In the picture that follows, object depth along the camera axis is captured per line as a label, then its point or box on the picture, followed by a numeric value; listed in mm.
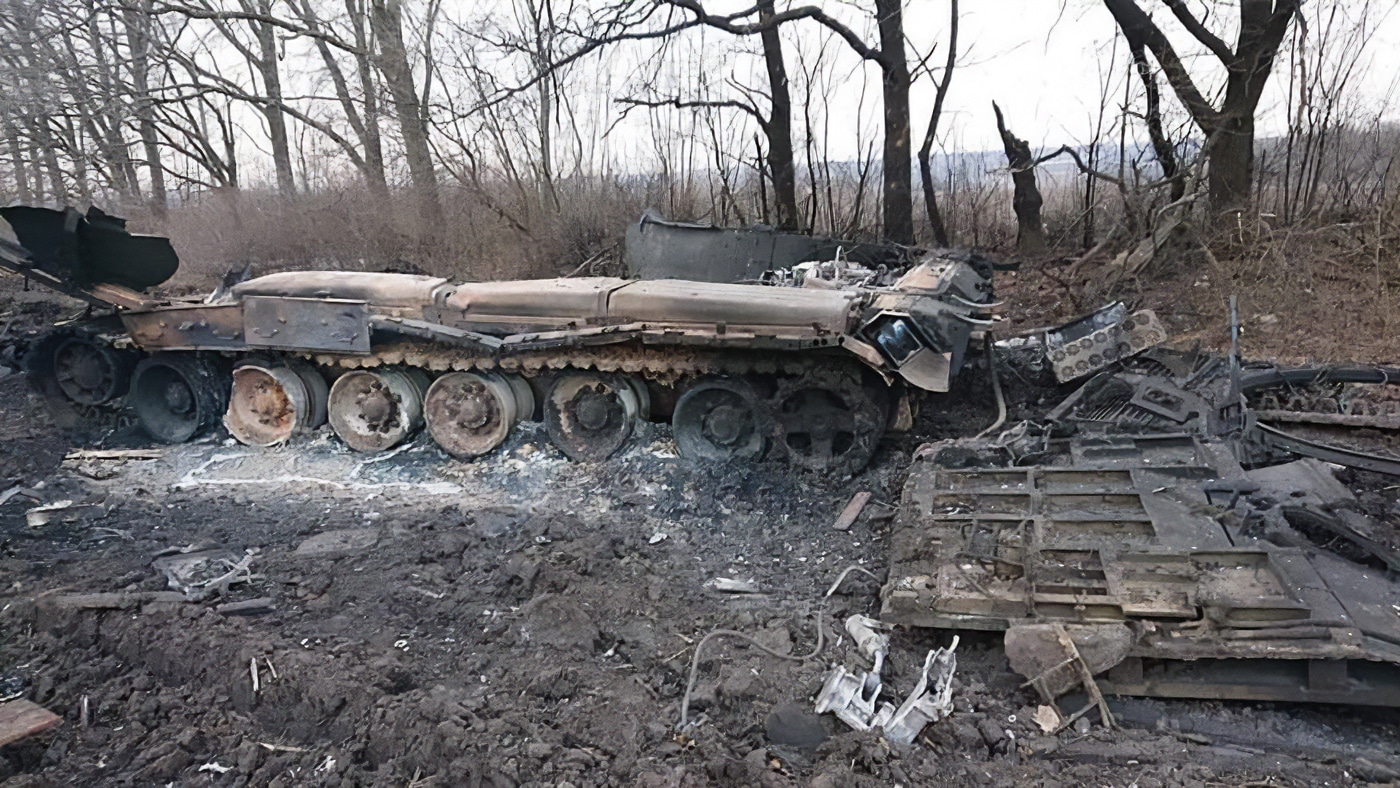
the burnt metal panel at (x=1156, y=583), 3547
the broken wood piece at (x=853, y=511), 5914
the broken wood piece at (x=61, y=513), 6352
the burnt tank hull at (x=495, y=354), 6547
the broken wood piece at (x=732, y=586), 5133
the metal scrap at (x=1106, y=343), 6891
